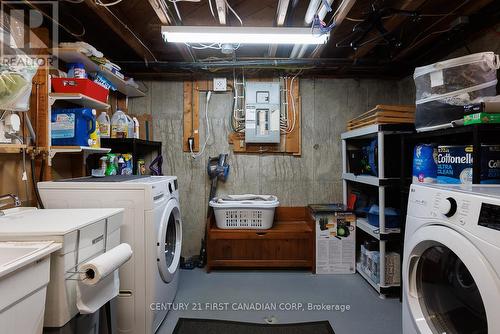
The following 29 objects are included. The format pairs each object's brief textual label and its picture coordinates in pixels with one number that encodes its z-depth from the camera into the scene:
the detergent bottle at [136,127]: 2.70
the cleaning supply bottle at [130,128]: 2.52
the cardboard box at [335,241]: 2.68
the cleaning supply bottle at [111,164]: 2.27
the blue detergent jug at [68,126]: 1.80
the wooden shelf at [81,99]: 1.76
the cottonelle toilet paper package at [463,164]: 1.44
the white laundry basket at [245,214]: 2.65
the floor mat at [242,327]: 1.81
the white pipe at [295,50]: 2.41
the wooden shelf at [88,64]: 1.79
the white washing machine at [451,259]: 0.85
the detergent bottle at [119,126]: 2.41
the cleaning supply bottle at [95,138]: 1.91
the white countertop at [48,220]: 1.02
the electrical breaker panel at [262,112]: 2.91
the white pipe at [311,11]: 1.67
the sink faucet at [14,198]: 1.44
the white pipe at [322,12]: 1.75
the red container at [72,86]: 1.80
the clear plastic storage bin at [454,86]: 1.61
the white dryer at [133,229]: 1.62
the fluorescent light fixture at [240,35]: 1.86
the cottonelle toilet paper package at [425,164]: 1.79
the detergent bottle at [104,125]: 2.25
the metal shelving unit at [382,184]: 2.17
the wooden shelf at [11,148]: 1.39
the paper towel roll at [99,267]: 1.05
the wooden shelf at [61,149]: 1.75
